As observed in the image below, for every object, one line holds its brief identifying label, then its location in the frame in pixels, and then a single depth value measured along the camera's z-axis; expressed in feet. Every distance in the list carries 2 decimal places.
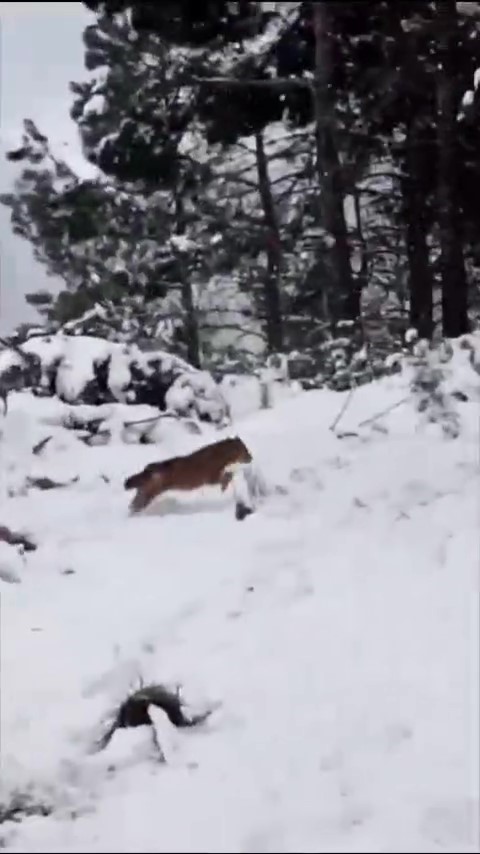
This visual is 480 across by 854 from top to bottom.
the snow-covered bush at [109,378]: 53.21
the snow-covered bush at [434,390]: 36.06
